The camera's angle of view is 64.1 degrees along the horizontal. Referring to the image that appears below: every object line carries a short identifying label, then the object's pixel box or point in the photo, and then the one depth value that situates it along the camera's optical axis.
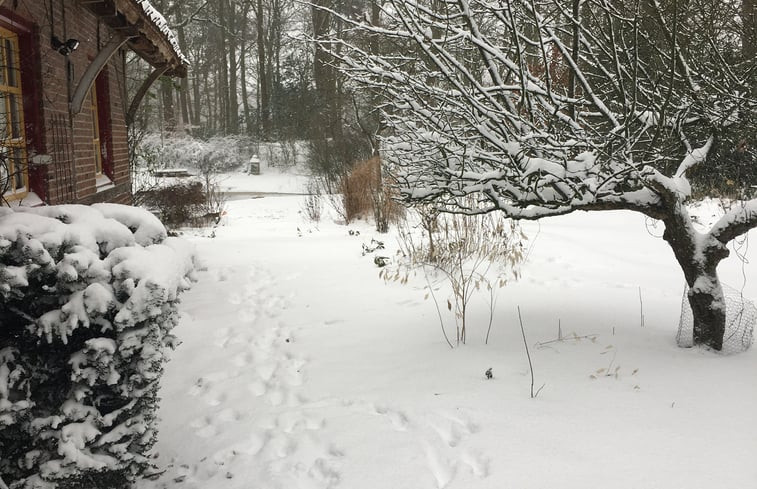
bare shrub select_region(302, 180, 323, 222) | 13.02
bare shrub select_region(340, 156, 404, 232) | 10.94
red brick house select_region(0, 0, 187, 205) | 4.97
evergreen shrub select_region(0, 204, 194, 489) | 2.20
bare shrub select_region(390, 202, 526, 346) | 6.21
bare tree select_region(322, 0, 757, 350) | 3.39
